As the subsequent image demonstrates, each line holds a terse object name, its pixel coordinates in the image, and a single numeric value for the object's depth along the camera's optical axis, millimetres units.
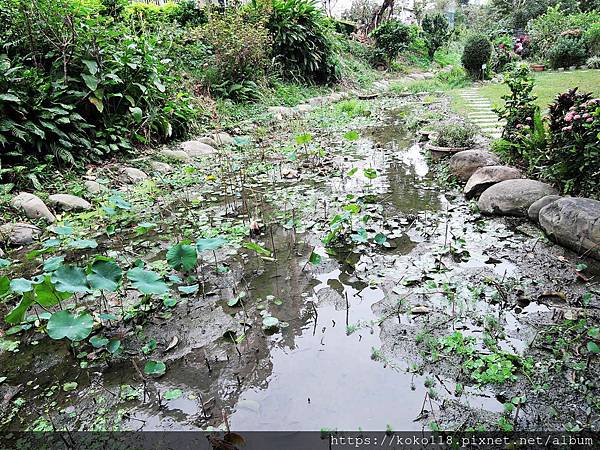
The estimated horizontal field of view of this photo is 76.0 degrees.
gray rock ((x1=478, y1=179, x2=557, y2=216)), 3357
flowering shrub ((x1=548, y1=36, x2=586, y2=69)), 11688
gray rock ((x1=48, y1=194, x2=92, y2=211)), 3945
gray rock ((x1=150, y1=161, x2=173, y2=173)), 5188
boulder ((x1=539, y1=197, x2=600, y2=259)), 2654
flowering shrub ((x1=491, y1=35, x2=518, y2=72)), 13492
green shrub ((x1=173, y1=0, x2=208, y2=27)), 10280
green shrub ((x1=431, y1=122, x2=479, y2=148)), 5125
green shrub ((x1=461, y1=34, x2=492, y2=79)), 11828
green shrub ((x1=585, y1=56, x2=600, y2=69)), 11250
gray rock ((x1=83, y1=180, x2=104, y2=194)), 4328
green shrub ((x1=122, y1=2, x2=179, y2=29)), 8219
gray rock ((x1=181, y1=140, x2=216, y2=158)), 5965
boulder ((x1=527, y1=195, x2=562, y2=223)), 3178
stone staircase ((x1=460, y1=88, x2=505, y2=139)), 5711
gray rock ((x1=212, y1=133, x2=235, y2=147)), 6430
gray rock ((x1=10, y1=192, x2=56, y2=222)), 3703
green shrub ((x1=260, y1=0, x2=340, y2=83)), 10539
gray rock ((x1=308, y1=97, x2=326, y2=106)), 9945
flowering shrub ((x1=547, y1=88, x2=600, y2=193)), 3024
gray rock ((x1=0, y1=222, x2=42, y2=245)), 3383
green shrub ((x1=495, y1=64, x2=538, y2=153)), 4156
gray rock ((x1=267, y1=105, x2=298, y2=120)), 8227
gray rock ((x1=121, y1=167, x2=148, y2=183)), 4765
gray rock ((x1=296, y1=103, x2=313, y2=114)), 8866
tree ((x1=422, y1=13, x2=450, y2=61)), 17766
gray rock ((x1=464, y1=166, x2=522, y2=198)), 3779
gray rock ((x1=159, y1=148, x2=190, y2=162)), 5579
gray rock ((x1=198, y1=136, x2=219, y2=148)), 6441
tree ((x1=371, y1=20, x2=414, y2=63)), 14477
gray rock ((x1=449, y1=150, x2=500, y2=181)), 4258
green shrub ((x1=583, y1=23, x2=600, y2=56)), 11883
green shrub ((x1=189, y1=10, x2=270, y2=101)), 8484
